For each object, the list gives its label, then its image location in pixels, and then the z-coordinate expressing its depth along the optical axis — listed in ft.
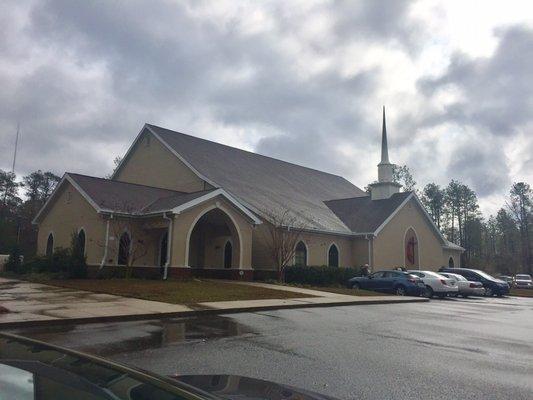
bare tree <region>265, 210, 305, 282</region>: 88.38
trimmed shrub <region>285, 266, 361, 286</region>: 90.07
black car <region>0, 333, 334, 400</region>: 6.17
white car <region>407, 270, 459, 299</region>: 81.87
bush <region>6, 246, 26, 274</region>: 86.53
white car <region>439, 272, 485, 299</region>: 89.40
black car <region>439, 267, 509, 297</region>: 98.07
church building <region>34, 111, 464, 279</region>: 79.05
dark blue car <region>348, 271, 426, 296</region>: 78.59
